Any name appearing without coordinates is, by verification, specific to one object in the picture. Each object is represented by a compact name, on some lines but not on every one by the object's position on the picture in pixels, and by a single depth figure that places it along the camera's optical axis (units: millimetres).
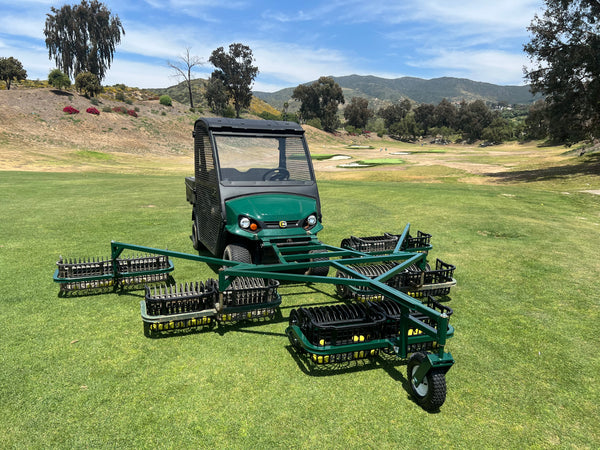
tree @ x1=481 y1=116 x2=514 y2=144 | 102125
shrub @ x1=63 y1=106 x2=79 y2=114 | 57000
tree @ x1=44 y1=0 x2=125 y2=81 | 79062
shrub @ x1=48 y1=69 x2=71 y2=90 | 62844
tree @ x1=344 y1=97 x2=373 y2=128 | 121500
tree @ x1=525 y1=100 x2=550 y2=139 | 29672
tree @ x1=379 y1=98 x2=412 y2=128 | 134625
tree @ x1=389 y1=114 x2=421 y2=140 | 118681
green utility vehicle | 6246
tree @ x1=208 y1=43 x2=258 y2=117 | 90562
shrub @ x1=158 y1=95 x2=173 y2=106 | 76438
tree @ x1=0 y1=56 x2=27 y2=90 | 67188
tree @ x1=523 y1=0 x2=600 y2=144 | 24906
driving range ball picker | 4195
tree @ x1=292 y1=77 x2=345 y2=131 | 109250
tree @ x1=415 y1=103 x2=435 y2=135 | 129875
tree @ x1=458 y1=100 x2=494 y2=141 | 115000
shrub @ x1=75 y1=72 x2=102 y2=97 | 63938
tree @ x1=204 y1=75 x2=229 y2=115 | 88062
